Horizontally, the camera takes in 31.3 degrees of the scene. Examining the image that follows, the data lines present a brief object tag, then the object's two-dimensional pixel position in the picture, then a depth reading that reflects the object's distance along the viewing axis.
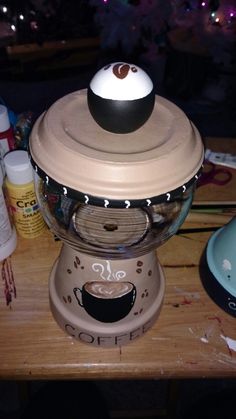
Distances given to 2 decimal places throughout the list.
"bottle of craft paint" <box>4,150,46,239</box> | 0.63
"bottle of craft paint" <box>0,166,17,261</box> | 0.63
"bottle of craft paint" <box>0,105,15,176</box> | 0.70
